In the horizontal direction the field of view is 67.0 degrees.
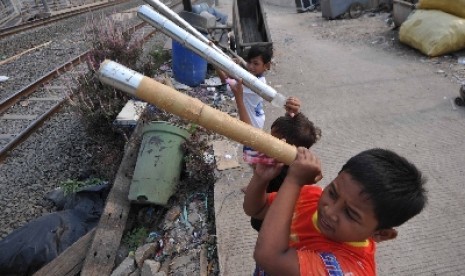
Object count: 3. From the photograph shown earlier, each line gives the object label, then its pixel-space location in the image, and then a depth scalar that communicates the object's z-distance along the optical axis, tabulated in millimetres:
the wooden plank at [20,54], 8670
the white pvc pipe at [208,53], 1576
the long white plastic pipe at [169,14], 1956
